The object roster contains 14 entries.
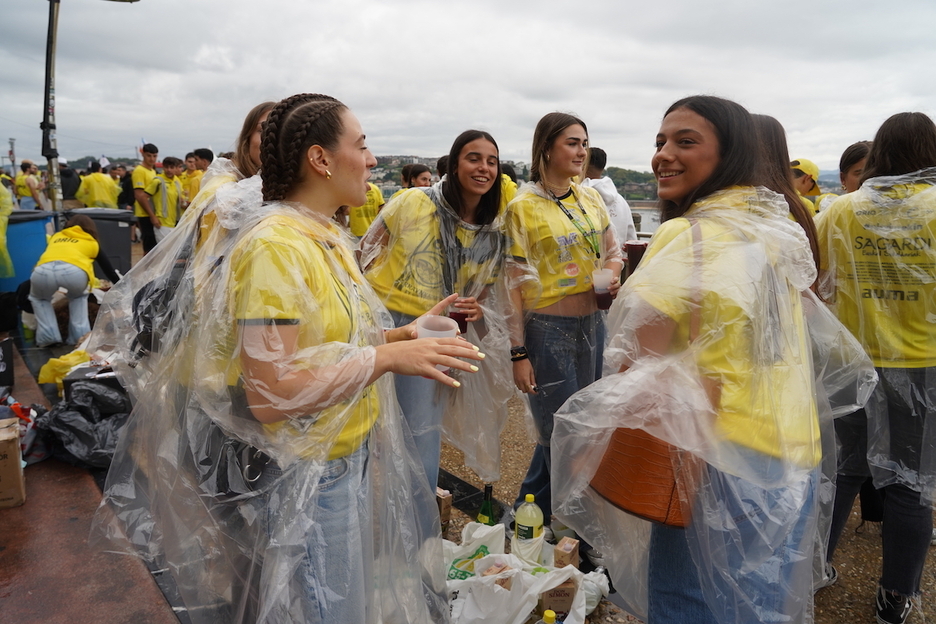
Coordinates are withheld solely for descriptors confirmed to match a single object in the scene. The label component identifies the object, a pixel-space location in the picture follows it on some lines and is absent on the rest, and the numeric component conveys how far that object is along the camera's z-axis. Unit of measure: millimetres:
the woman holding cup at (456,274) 2541
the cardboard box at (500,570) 1997
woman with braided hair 1289
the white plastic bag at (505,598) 1934
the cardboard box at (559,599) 2004
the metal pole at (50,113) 7047
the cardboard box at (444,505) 2613
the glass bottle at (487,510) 2591
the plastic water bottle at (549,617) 1821
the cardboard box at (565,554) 2242
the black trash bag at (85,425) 3271
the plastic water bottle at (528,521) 2428
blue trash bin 6316
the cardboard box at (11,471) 2811
